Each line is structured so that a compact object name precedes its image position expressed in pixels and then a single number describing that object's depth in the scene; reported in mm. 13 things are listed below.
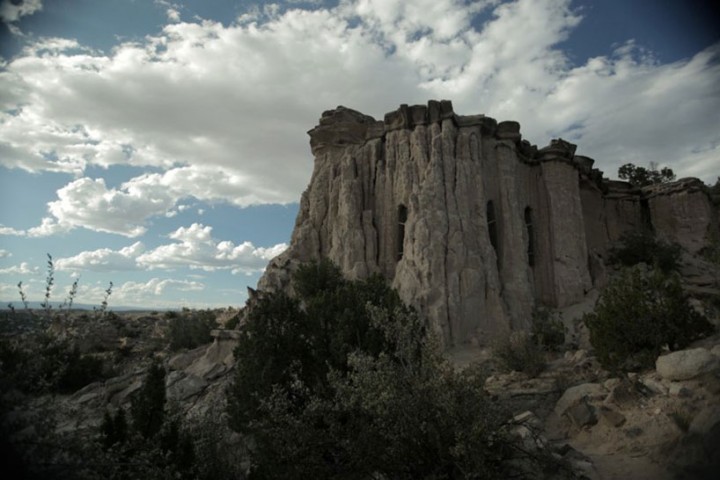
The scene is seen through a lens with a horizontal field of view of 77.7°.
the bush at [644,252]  29312
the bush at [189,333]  29094
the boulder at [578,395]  10695
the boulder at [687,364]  9064
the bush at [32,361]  4945
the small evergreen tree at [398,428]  6309
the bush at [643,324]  11914
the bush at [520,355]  14961
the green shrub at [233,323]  28003
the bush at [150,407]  9242
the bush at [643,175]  43141
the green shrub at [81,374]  21766
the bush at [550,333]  19653
